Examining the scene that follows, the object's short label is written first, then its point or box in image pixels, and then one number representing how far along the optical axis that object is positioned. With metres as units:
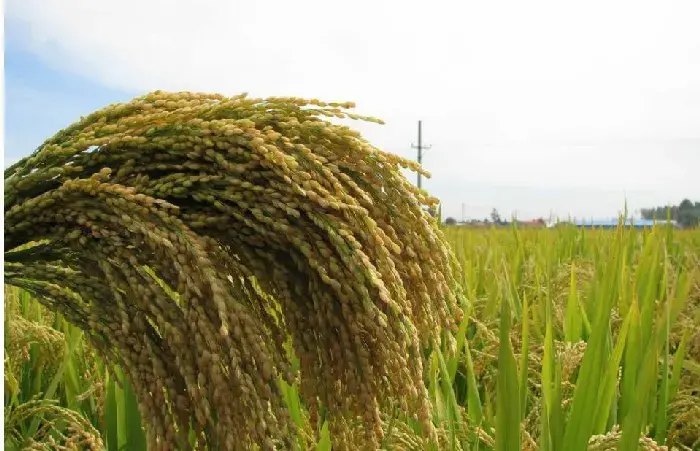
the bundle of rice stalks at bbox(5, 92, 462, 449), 0.57
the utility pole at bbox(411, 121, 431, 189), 33.66
